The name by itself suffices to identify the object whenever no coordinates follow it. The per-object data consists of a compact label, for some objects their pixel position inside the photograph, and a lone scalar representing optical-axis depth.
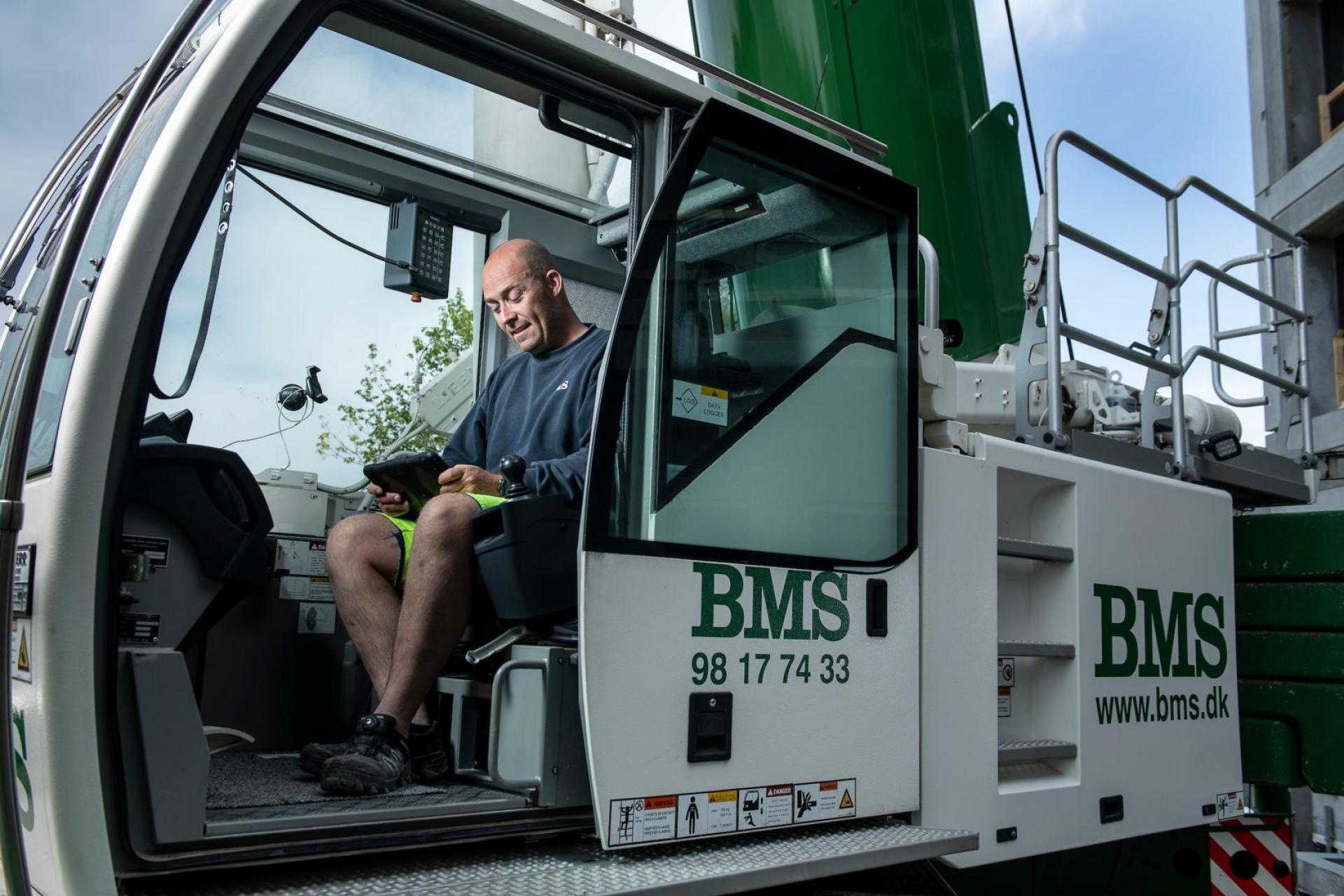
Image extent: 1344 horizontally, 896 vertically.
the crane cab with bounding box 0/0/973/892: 1.70
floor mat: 2.14
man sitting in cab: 2.36
